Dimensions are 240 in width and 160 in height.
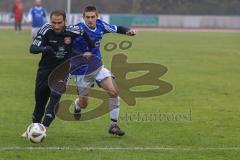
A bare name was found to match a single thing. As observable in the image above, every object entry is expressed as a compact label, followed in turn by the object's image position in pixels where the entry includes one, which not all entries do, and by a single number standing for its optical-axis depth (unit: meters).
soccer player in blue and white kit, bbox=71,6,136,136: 18.56
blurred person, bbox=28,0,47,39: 58.91
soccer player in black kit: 17.14
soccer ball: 16.52
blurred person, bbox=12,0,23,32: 85.99
